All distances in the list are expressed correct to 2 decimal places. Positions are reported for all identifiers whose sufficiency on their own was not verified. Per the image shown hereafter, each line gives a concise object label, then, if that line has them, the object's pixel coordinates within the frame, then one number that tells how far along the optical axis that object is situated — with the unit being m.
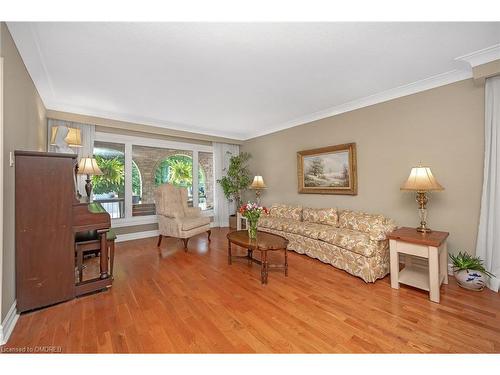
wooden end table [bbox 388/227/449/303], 2.09
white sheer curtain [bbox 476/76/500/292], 2.26
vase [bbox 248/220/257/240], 2.90
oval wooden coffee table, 2.53
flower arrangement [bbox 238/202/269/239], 2.90
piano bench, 2.30
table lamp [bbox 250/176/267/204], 4.96
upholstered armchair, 3.78
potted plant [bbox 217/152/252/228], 5.56
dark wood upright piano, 1.88
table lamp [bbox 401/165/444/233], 2.38
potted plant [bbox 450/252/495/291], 2.24
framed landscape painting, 3.61
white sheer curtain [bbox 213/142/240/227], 5.72
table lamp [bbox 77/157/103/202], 2.87
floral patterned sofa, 2.57
